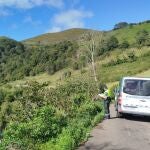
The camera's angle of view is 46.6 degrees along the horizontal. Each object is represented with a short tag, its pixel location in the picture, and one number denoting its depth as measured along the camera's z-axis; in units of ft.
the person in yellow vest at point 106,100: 24.75
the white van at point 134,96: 23.80
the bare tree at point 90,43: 81.48
